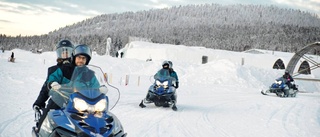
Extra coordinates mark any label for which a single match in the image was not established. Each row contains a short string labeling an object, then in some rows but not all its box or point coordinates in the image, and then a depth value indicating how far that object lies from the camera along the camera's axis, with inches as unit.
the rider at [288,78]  925.2
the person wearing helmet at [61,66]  221.5
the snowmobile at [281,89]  888.2
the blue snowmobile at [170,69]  520.1
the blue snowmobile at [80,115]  179.2
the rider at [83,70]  195.6
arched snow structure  1339.8
